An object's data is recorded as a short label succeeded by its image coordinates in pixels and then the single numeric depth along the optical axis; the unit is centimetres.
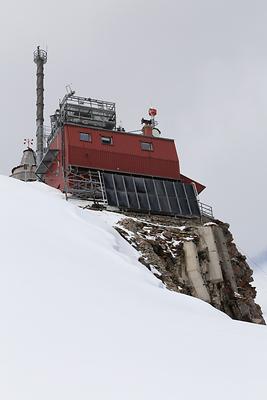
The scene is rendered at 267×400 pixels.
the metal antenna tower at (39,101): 5636
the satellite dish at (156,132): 4609
